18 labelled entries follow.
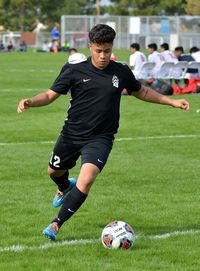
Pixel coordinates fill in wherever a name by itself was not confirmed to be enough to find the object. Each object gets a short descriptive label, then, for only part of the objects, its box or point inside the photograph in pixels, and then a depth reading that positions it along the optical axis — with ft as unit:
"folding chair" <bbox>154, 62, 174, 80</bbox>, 92.67
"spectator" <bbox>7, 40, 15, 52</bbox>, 250.78
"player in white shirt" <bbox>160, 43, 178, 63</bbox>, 97.39
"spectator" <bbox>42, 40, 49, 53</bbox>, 244.42
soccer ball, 24.68
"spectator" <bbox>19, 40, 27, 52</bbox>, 244.87
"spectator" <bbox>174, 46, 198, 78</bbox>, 93.26
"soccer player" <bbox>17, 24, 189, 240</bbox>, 25.17
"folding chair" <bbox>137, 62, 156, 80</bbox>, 93.04
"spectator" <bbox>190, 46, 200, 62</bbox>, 97.72
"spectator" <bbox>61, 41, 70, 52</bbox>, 232.98
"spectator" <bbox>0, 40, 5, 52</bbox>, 246.78
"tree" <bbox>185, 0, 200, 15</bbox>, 247.91
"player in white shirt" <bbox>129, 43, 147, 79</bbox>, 93.86
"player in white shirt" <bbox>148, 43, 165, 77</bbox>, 94.19
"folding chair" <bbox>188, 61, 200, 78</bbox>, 92.43
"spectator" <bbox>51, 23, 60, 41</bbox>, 244.59
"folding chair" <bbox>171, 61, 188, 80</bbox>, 92.89
